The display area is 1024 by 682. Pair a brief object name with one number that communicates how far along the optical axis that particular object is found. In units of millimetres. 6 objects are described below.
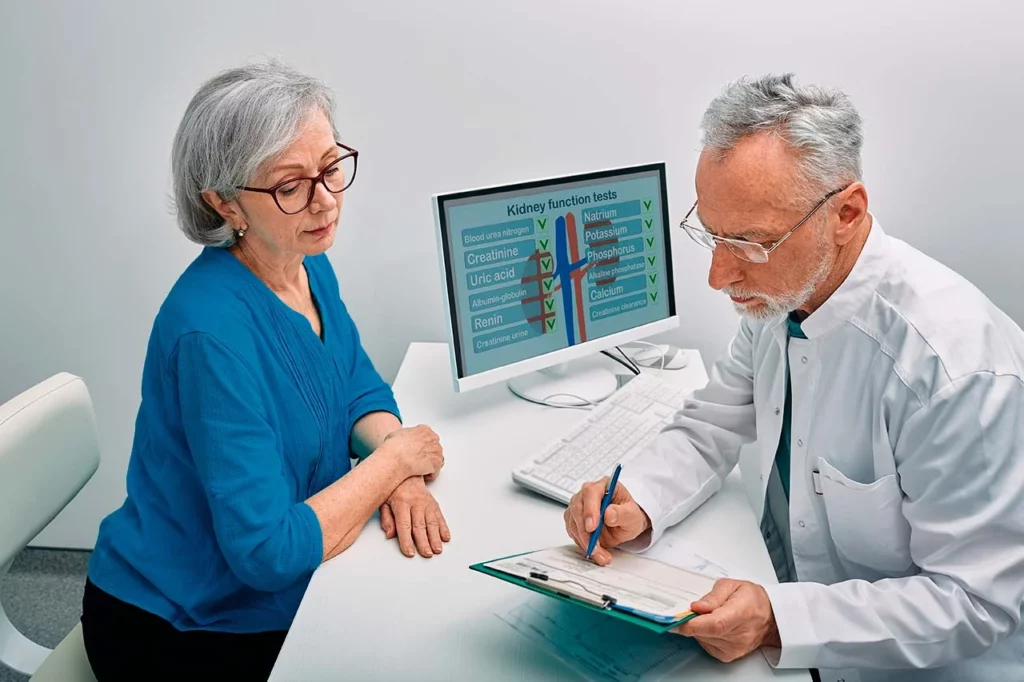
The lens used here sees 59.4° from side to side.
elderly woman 1287
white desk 1136
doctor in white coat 1149
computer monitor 1724
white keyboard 1512
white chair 1403
